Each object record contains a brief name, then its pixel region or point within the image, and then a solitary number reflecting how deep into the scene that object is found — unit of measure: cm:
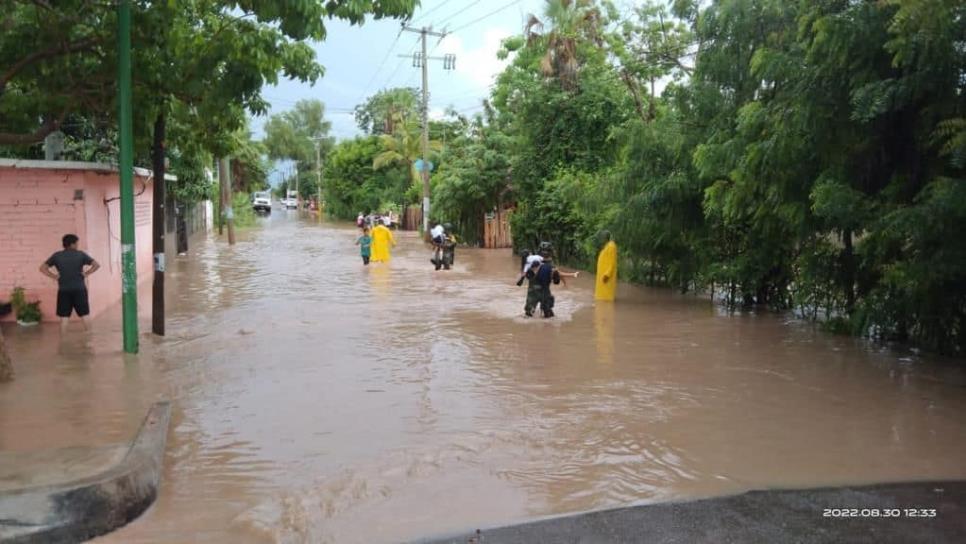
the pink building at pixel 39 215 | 1277
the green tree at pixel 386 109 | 6088
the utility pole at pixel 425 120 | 3675
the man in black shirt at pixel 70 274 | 1124
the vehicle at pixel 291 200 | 11662
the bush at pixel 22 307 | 1286
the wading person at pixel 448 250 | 2353
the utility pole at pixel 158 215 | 1137
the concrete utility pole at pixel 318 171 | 8784
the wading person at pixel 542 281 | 1391
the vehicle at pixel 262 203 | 8212
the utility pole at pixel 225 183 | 3564
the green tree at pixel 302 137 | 10369
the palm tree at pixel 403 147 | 5200
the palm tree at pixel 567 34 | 2381
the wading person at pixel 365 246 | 2486
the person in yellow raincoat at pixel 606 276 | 1652
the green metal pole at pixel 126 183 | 952
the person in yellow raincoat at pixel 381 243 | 2619
